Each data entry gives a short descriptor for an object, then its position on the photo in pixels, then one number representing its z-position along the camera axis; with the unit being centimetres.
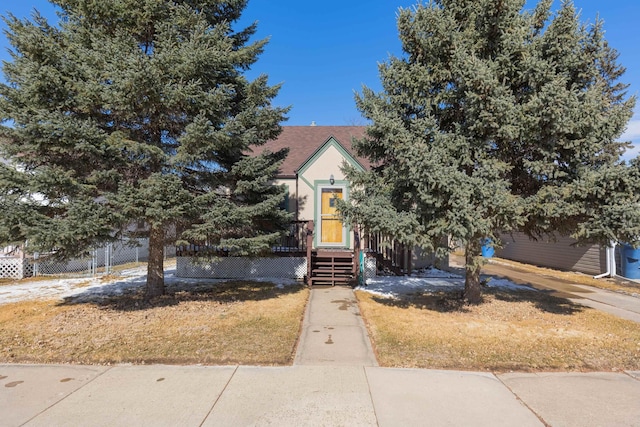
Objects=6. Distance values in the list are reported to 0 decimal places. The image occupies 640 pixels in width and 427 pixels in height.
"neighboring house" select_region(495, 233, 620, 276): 1166
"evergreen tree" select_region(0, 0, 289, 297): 518
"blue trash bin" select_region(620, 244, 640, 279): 1040
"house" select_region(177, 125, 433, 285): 938
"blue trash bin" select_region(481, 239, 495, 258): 1841
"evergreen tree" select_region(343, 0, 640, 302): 503
